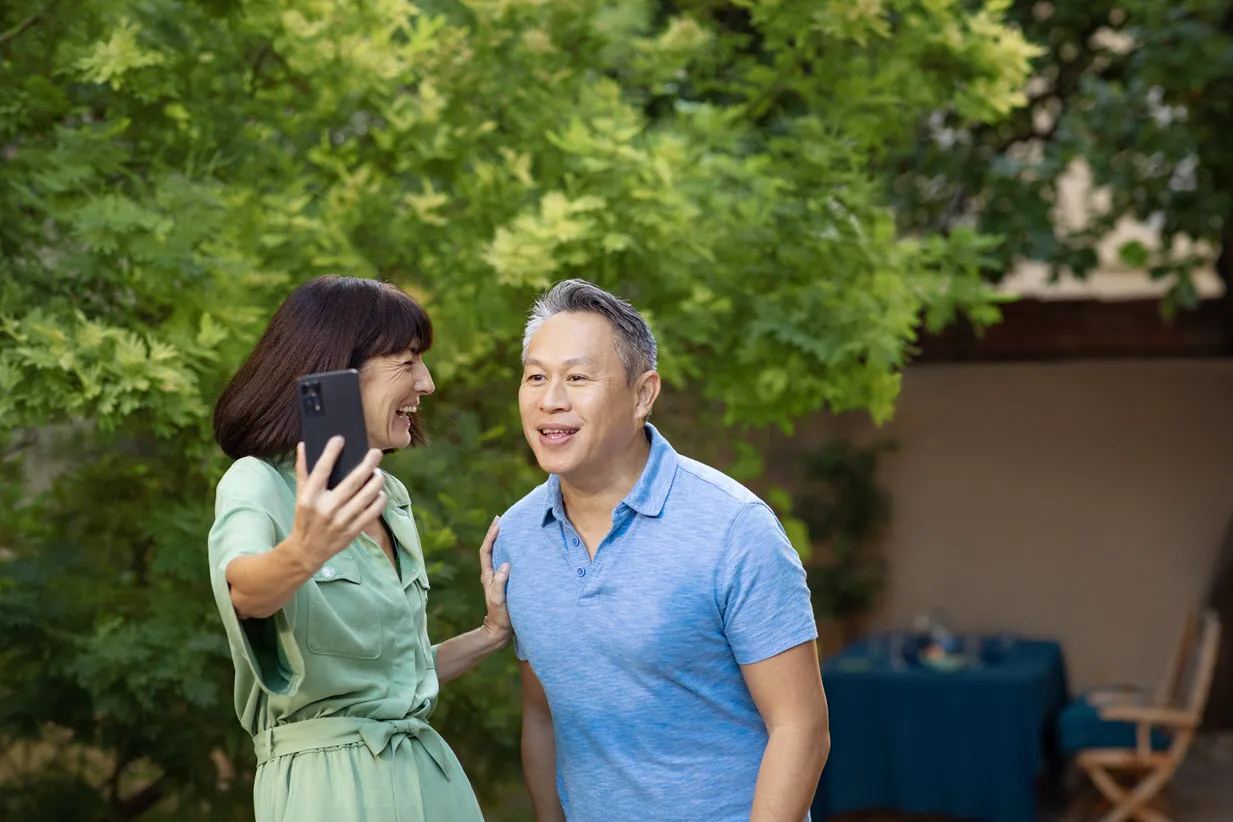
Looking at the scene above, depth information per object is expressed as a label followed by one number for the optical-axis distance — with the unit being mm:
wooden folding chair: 6016
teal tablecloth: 5977
